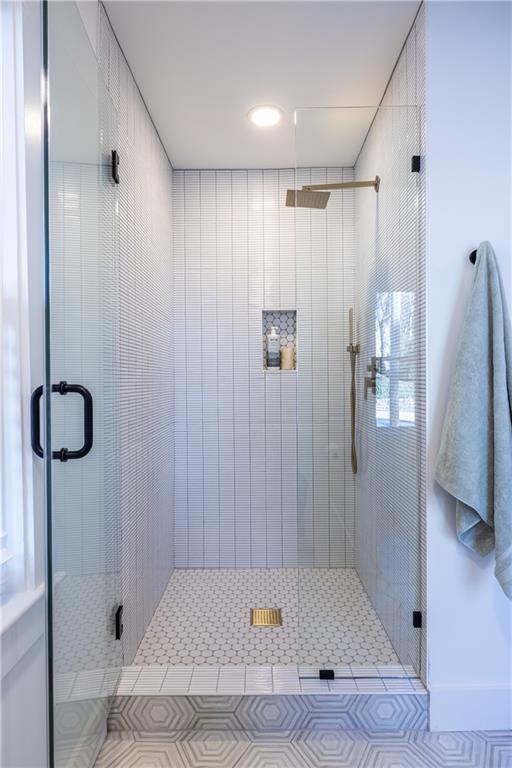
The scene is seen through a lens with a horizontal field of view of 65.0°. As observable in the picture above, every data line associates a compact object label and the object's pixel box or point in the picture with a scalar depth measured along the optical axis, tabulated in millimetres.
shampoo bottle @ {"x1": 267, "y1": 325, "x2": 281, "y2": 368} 2482
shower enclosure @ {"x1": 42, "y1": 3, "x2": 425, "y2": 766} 1049
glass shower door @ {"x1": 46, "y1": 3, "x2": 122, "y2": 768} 903
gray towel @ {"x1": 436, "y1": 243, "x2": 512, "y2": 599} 1248
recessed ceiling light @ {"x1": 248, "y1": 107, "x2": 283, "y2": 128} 1867
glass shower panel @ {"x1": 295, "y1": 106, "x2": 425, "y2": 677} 1509
